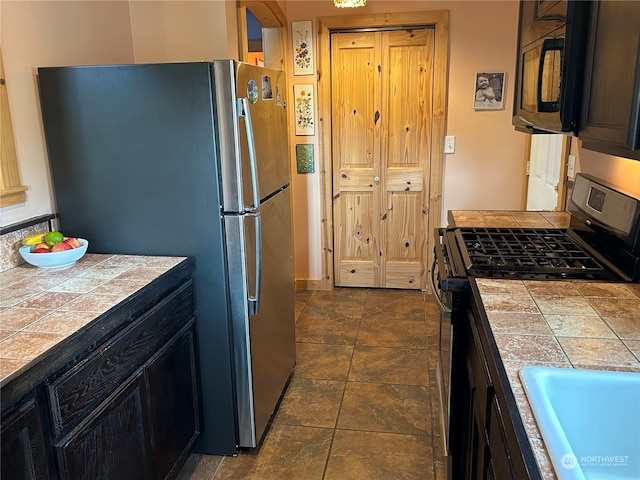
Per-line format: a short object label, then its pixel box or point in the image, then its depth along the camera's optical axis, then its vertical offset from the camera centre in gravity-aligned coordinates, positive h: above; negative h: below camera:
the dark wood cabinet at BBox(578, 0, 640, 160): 1.17 +0.06
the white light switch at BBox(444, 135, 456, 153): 3.91 -0.25
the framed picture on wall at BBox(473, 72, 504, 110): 3.76 +0.13
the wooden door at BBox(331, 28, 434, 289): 3.90 -0.33
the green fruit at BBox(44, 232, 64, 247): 1.93 -0.44
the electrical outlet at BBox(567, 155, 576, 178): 2.61 -0.29
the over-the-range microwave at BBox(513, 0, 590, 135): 1.50 +0.14
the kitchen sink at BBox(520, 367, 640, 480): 1.05 -0.62
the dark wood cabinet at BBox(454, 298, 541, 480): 0.97 -0.73
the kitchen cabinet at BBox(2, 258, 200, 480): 1.26 -0.81
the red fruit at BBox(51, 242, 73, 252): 1.92 -0.47
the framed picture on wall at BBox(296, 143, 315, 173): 4.11 -0.34
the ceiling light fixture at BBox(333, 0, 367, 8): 3.13 +0.64
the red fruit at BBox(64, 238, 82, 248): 1.97 -0.46
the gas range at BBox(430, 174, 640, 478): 1.70 -0.53
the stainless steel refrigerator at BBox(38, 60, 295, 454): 1.96 -0.26
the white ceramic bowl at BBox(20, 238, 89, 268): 1.88 -0.49
